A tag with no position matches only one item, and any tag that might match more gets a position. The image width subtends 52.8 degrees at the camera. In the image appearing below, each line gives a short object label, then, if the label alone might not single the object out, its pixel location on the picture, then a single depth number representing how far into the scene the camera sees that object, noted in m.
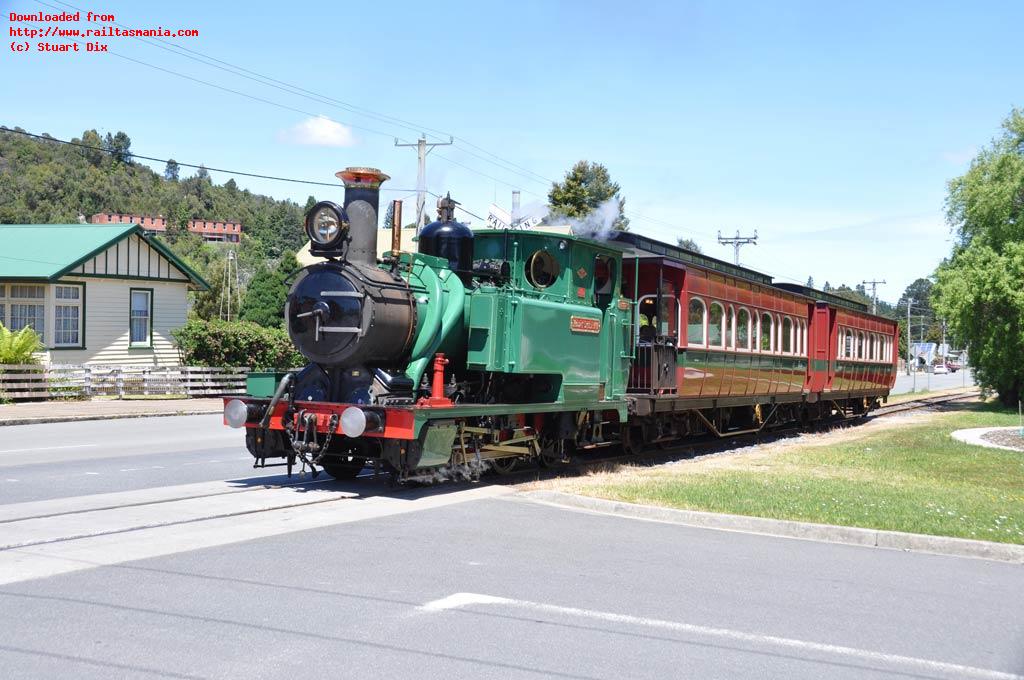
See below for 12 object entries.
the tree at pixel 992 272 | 32.25
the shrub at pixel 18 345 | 24.67
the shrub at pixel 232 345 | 29.48
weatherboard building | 27.70
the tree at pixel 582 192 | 63.44
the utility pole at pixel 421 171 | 30.75
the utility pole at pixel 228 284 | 64.38
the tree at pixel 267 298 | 47.34
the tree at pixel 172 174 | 166.38
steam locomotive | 10.85
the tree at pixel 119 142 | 133.34
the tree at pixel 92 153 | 128.25
